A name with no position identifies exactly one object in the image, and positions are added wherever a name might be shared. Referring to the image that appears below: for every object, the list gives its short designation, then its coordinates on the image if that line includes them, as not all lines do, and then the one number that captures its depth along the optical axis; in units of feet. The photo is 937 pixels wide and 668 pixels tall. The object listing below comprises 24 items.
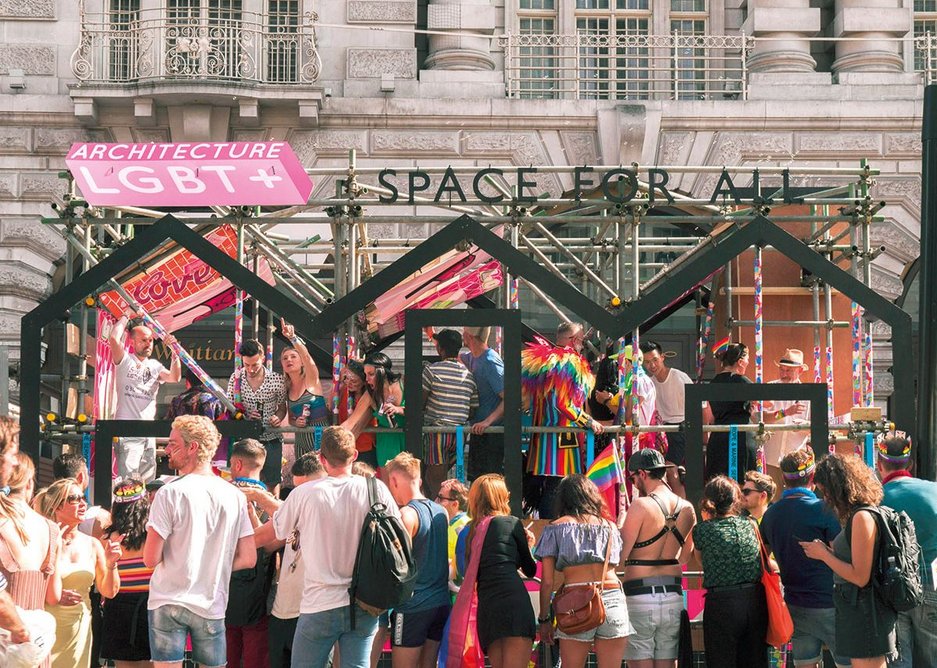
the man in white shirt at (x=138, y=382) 39.68
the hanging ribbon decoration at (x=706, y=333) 47.02
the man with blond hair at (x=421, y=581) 29.86
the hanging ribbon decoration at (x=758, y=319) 37.99
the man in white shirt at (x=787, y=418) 40.93
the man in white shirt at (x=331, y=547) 27.37
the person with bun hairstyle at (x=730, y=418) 38.45
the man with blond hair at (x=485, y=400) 37.35
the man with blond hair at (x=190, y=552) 26.21
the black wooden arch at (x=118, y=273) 37.09
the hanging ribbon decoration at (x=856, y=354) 39.45
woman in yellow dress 26.66
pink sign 37.27
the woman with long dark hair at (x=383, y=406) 36.86
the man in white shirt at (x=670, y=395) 41.68
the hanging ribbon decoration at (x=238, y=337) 38.27
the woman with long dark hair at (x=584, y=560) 28.78
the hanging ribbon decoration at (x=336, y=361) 37.86
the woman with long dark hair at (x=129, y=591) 28.81
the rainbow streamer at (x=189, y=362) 37.29
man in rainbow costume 37.09
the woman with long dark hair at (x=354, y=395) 36.94
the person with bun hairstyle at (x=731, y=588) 29.37
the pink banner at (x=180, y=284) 41.16
